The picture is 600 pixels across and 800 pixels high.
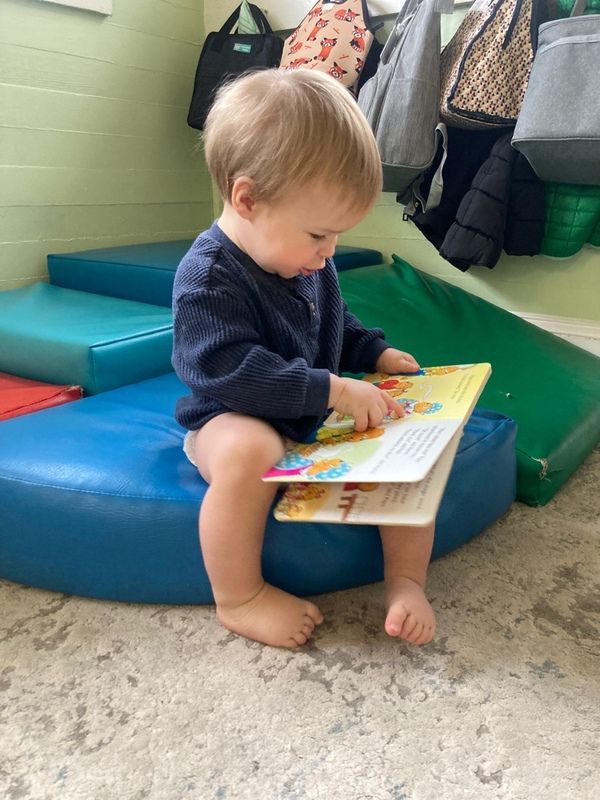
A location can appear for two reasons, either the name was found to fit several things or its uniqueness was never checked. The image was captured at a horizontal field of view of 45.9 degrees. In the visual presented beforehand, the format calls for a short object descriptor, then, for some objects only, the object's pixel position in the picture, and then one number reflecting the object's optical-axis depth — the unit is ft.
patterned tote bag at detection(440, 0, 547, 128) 5.13
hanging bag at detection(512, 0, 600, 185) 4.49
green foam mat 4.09
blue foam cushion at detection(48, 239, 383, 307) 5.74
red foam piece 4.21
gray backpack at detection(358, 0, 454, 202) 5.31
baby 2.78
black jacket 5.39
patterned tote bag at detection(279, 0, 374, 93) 6.09
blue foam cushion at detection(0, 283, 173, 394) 4.42
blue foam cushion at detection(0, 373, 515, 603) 3.01
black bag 6.91
